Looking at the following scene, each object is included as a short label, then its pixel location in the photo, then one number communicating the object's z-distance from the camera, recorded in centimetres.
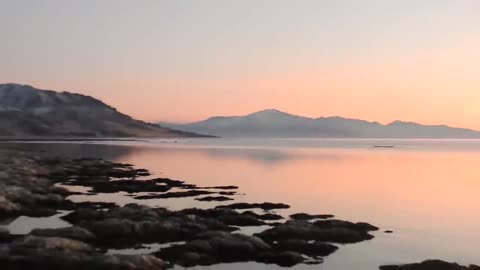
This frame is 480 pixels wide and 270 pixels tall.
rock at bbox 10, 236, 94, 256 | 2066
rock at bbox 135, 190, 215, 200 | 4438
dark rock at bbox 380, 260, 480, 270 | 2316
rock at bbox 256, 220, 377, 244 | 2767
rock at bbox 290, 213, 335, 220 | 3506
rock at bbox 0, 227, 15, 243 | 2447
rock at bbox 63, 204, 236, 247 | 2650
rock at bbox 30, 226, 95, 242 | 2450
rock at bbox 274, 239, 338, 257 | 2509
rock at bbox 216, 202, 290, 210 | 3962
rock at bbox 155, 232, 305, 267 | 2259
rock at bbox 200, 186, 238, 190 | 5550
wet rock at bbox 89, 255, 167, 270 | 1966
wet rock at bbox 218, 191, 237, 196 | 4900
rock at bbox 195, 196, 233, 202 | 4348
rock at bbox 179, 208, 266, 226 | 3197
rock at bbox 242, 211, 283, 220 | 3466
